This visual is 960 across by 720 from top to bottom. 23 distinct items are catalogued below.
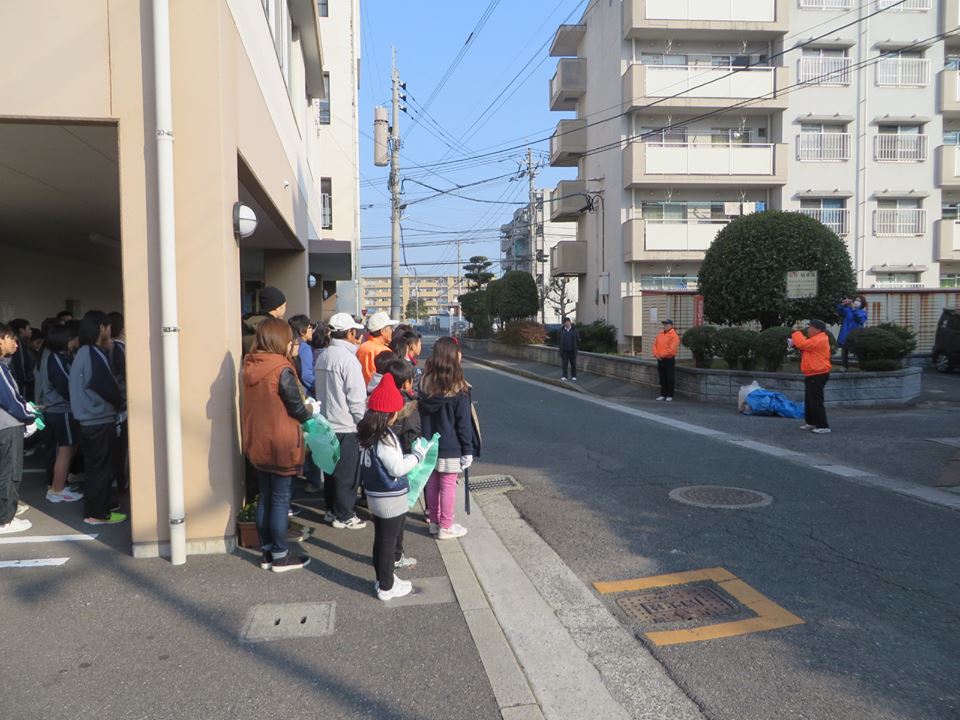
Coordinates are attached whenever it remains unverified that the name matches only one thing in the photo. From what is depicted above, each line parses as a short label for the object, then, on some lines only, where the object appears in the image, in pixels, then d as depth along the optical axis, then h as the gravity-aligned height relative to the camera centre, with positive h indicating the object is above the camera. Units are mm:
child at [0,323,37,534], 5641 -874
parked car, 18781 -641
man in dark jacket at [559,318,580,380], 20195 -575
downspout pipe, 4812 +461
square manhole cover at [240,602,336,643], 4023 -1741
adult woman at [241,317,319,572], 4773 -665
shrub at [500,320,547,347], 30547 -408
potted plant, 5312 -1517
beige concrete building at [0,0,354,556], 4832 +1102
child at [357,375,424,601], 4410 -928
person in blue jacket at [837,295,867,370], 15031 +52
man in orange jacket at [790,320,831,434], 10531 -717
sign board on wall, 15141 +781
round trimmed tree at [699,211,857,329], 15430 +1181
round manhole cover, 6781 -1736
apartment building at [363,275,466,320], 157050 +8623
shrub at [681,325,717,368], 15562 -476
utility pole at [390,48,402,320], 24047 +4414
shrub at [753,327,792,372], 14555 -503
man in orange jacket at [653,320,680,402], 15227 -720
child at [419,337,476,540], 5570 -684
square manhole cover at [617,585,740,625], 4344 -1794
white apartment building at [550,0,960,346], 25766 +7167
